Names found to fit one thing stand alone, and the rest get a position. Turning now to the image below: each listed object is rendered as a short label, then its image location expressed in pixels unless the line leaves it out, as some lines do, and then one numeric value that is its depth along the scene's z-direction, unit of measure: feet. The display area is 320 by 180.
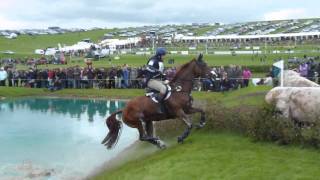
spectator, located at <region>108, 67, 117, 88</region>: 128.88
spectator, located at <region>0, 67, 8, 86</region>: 139.33
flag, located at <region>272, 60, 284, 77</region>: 97.64
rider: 53.11
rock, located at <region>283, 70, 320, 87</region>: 62.28
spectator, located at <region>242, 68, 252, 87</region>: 114.73
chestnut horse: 53.47
